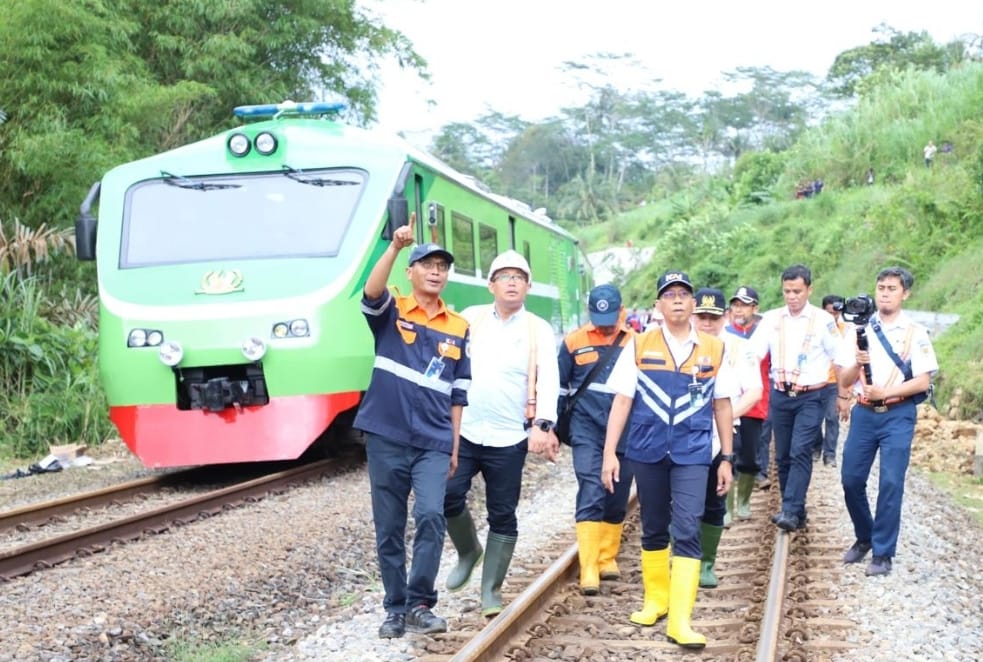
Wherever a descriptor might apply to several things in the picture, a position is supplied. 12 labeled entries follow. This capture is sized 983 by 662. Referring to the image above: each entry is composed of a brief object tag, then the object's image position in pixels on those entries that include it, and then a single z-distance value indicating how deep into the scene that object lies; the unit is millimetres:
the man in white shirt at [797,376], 8312
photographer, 6930
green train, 9891
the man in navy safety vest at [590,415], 6773
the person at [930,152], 28594
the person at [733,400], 6488
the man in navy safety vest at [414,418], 5590
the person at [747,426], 9086
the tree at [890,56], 49625
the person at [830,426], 12164
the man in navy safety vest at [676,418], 5723
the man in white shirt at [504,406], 6051
